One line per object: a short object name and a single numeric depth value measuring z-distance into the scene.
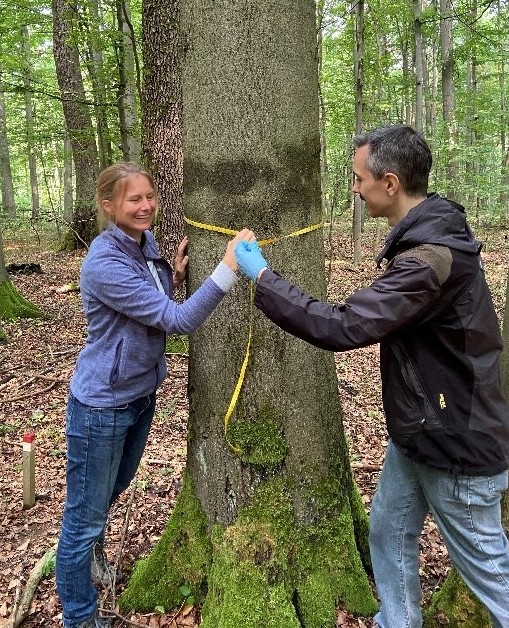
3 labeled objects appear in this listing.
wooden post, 3.74
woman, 2.27
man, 1.88
